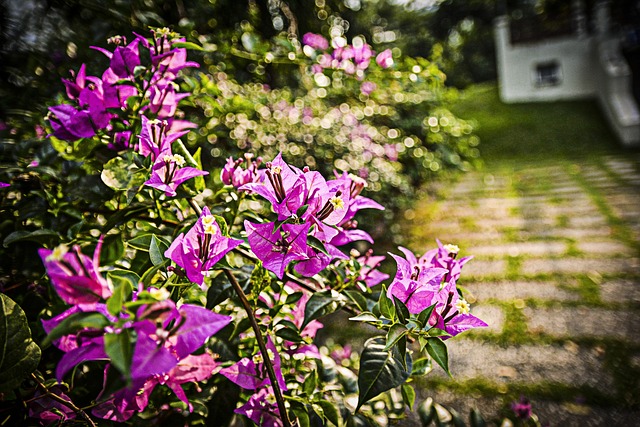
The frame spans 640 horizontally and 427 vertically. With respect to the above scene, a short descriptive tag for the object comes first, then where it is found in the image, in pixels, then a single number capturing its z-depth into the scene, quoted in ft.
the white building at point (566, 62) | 19.77
